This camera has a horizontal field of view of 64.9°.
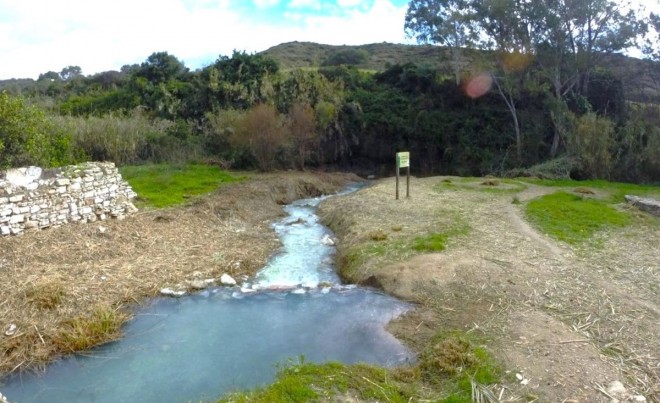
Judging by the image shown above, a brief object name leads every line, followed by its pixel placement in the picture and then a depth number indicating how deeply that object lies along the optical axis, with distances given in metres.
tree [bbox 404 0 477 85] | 34.81
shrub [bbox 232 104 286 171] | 29.45
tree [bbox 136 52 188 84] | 45.03
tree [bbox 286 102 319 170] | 31.83
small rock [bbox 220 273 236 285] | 12.02
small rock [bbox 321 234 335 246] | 15.87
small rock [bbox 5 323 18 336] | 8.78
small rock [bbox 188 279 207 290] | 11.67
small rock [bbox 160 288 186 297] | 11.26
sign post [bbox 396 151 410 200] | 19.67
